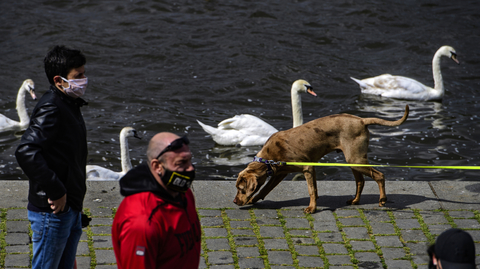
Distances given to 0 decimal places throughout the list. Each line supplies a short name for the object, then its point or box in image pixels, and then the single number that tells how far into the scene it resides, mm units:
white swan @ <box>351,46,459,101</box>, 26891
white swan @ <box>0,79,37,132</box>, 22141
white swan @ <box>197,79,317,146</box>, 20797
